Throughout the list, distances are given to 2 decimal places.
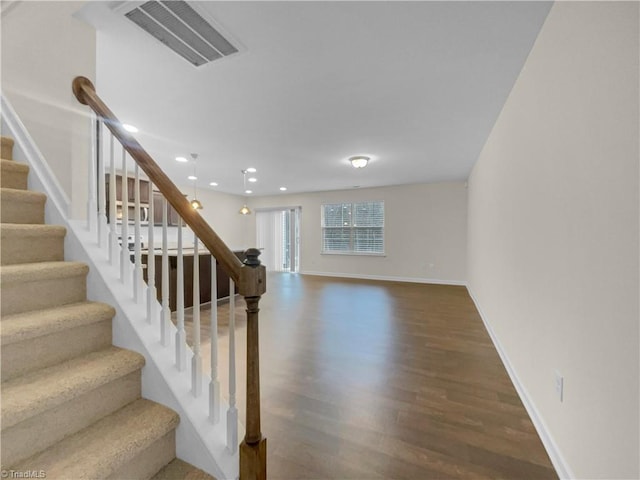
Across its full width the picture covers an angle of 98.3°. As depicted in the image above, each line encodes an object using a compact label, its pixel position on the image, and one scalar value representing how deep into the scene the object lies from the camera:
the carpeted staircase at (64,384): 0.94
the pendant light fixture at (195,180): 4.28
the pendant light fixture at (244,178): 5.44
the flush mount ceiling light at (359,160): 4.26
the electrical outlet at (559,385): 1.37
